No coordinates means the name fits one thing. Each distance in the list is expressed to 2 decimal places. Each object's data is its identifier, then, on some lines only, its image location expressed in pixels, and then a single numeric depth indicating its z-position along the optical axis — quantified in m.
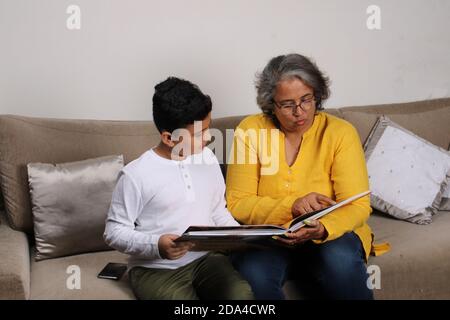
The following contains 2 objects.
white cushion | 2.58
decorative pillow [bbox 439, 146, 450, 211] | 2.69
